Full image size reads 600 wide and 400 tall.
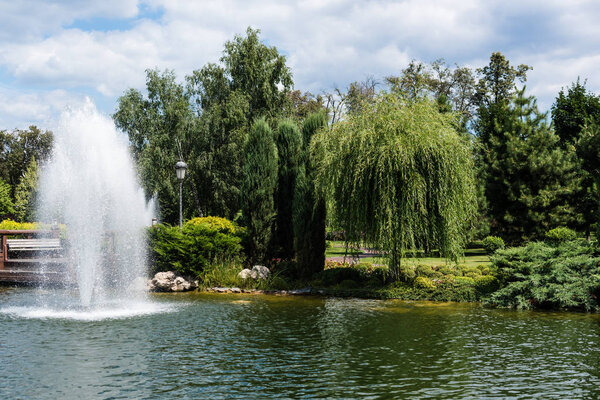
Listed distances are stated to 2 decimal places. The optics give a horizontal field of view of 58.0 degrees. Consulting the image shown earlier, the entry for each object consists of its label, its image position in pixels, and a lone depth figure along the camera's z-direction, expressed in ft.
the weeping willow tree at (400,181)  54.08
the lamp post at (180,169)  69.87
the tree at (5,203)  166.48
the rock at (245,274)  62.90
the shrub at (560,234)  70.49
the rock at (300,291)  59.11
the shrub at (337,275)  61.57
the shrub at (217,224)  67.08
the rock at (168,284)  61.98
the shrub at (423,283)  56.29
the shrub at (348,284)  59.31
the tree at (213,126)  111.65
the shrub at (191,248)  63.41
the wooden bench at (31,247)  69.46
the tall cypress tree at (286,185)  68.85
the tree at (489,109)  95.35
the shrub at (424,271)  60.64
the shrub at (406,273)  60.01
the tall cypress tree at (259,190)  67.51
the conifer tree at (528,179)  84.99
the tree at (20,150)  219.61
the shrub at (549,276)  47.50
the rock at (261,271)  63.31
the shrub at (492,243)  77.17
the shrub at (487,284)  54.19
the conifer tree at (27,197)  173.06
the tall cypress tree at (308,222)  64.49
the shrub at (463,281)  55.98
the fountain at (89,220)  48.26
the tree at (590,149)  89.97
